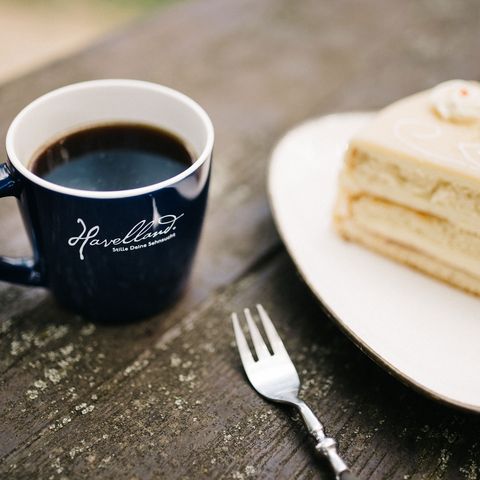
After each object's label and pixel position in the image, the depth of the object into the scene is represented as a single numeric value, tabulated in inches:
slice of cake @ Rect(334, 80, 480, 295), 14.4
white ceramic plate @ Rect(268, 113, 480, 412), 12.8
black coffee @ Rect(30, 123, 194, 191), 13.5
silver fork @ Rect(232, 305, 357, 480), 12.1
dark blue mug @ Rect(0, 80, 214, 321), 12.0
